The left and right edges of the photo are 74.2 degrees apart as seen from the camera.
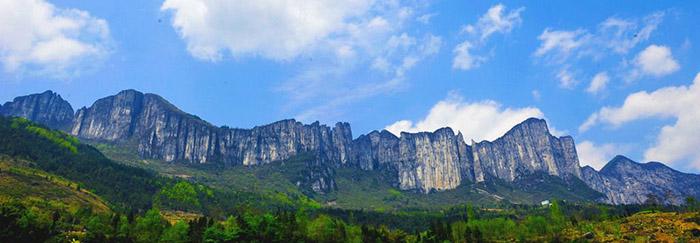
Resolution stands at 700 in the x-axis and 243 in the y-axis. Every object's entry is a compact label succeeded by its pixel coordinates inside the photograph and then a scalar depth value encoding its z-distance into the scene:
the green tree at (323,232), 153.88
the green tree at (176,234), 132.84
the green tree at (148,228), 138.50
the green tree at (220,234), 128.88
